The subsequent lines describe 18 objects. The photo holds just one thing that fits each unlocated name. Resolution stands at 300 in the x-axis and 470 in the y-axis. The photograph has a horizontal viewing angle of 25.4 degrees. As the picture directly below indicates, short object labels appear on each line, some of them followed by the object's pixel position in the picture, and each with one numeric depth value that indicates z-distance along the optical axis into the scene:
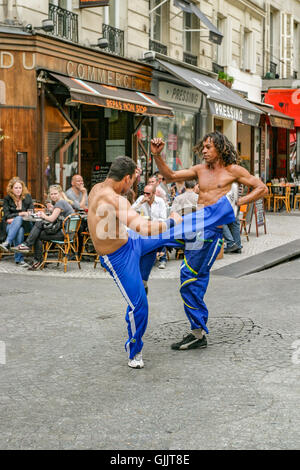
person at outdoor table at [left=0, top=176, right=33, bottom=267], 11.34
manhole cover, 6.21
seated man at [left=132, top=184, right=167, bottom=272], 11.31
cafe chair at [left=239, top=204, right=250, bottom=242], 14.66
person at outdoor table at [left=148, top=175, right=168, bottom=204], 12.09
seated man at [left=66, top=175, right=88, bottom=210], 12.43
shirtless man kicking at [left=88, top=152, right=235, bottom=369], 5.03
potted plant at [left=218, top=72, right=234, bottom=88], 21.76
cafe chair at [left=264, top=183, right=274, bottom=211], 22.44
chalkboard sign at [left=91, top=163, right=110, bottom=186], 16.44
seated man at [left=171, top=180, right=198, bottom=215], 11.50
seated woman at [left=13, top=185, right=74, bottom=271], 10.90
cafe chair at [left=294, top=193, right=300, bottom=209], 22.68
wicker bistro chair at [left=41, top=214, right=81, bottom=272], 10.84
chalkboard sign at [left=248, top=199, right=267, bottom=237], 15.16
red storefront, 24.98
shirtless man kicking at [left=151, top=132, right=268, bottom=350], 5.80
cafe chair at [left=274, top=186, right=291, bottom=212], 21.75
